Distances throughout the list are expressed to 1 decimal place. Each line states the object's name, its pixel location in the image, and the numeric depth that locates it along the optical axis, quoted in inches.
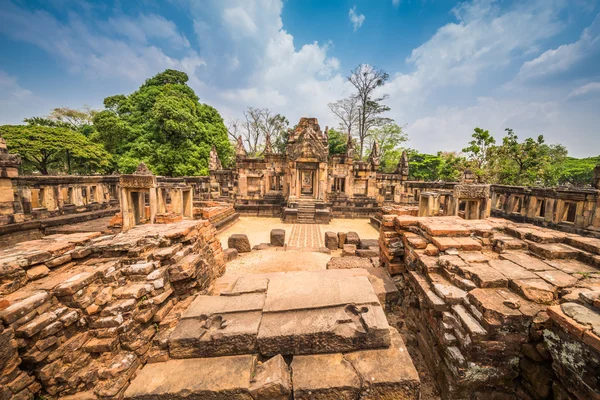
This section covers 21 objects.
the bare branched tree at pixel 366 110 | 1145.1
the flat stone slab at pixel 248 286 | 135.3
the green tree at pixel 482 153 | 689.0
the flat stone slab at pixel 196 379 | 85.4
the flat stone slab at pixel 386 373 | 86.1
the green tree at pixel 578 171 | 1250.6
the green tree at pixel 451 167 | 835.5
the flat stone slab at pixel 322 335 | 98.3
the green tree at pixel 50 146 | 684.7
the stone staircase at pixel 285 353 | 86.0
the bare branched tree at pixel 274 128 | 1457.9
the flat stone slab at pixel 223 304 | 116.7
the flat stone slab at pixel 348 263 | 211.2
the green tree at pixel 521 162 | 614.9
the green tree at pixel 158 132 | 738.2
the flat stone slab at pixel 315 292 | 117.1
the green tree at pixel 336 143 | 1201.4
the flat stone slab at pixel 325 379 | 84.3
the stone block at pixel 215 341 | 100.2
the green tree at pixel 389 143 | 1266.0
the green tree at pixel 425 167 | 1166.3
